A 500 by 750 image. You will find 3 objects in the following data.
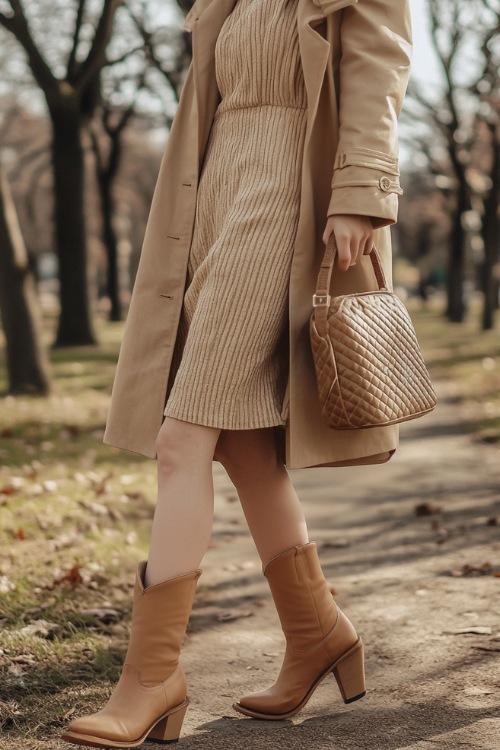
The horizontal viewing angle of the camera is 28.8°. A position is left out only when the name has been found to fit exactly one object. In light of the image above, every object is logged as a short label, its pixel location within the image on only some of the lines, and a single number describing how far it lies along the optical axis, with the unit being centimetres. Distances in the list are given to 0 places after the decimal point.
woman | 245
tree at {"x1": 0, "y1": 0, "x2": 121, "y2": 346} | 1215
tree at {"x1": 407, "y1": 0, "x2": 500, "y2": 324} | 1889
